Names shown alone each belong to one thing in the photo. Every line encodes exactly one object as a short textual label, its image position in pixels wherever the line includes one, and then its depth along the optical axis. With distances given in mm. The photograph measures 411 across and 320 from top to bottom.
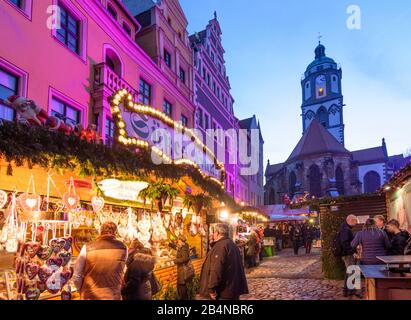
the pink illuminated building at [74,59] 10172
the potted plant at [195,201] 10219
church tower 70125
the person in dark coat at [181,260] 8039
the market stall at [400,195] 9977
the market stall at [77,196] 5246
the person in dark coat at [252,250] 16156
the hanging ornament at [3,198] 5188
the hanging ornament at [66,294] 5534
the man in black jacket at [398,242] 7531
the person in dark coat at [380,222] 8823
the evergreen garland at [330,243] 12344
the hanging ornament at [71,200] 6320
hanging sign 7449
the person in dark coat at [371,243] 7898
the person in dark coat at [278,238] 27047
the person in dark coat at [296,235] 22828
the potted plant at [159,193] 8078
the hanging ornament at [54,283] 5383
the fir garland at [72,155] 4926
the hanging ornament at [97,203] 6965
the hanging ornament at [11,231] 5234
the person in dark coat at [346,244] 9836
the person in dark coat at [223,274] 5094
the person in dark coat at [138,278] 5172
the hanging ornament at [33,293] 5137
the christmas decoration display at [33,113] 6689
